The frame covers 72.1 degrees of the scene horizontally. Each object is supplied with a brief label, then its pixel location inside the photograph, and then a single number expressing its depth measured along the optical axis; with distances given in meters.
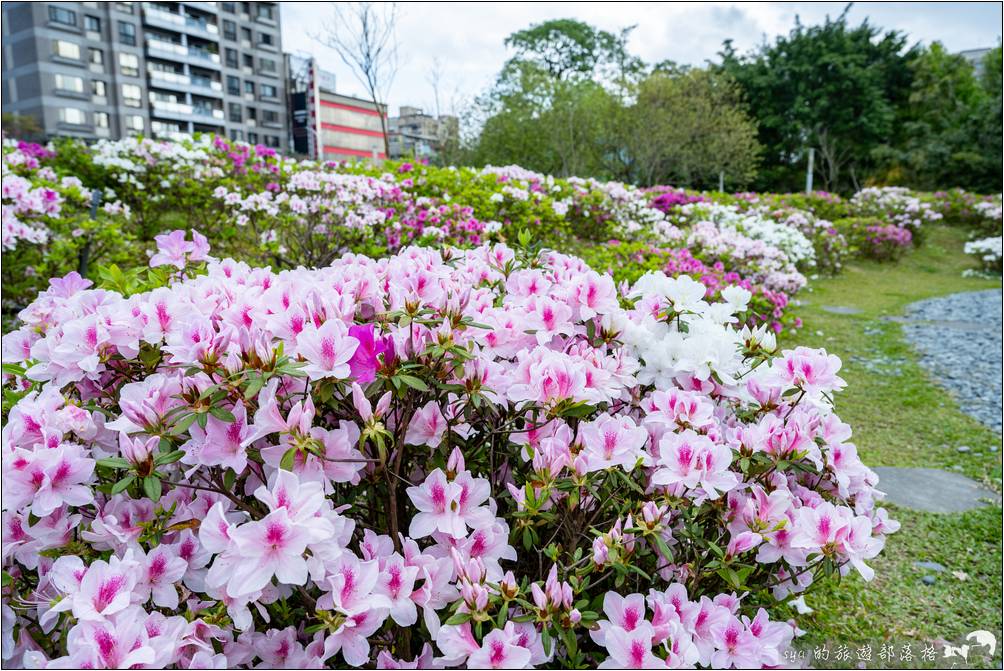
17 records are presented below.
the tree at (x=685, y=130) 22.95
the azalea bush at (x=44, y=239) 3.94
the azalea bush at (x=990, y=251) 11.14
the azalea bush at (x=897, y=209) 13.66
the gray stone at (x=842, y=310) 7.88
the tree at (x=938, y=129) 26.00
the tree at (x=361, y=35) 16.91
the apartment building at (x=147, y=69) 36.72
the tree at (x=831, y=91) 29.91
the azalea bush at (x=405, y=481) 1.07
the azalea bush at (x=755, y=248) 7.71
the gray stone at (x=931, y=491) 3.24
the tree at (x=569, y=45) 39.84
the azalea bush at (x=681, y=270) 4.90
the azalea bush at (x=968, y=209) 14.69
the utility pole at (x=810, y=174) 29.88
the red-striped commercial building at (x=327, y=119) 49.28
